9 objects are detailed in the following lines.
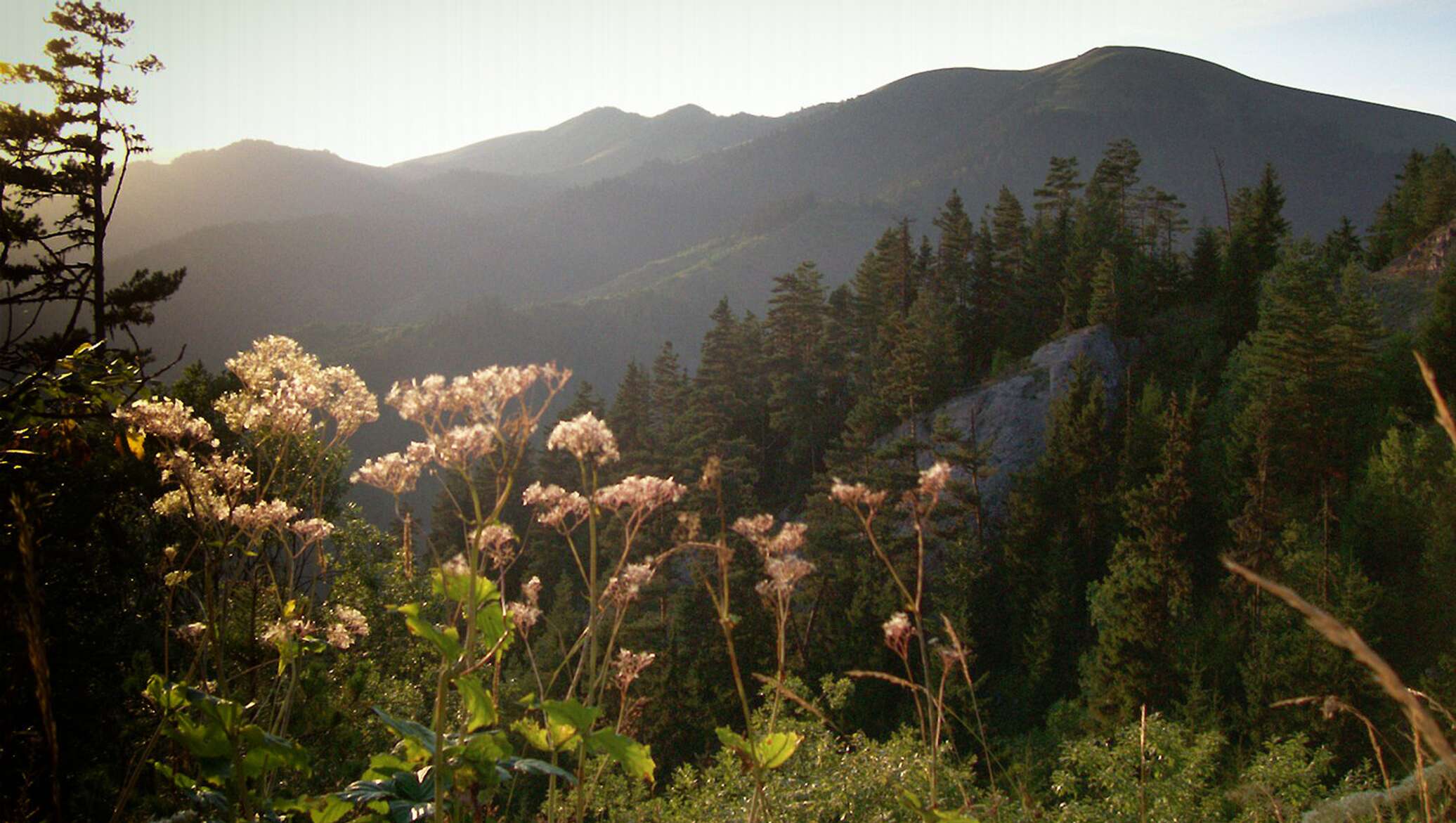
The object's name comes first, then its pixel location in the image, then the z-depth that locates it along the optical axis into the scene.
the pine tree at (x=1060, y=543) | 38.59
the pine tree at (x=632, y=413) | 50.34
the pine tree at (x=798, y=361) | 50.22
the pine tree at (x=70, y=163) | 12.38
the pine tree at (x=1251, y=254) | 47.41
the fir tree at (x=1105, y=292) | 46.03
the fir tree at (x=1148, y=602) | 32.81
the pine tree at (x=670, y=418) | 39.34
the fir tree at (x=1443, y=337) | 34.53
